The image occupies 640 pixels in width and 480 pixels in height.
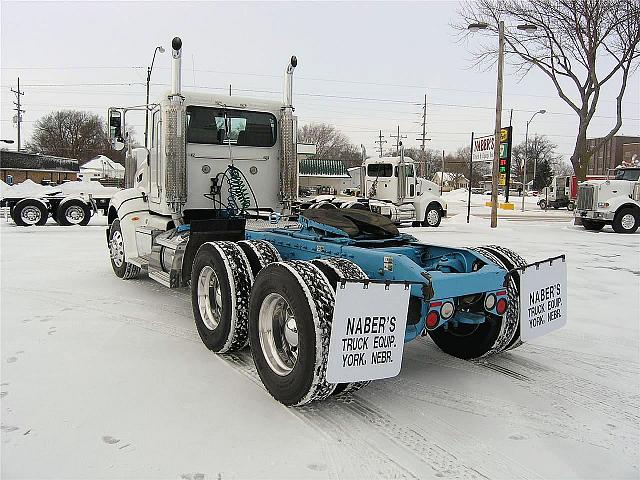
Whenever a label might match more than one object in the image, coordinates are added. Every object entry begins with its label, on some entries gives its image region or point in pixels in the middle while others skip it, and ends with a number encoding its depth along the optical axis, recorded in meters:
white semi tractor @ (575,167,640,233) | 20.98
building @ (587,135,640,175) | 86.00
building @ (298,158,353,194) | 38.31
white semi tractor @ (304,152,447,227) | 22.34
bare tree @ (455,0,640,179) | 28.80
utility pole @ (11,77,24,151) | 67.81
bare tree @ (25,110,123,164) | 77.50
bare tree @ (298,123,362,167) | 88.88
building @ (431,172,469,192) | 92.30
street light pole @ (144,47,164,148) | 8.00
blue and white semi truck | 3.67
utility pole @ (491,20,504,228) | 21.36
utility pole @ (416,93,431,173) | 68.93
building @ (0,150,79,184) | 56.72
